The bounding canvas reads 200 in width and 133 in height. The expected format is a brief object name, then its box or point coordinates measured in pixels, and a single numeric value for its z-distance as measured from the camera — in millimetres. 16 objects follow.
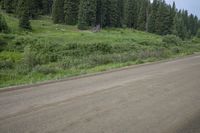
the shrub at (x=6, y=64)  18373
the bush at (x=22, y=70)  14062
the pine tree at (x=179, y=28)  72562
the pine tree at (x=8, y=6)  61338
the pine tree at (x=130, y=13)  76875
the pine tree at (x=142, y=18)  80950
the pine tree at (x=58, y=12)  61031
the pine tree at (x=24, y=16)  45562
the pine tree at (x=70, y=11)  60422
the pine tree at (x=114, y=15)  65400
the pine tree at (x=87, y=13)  56356
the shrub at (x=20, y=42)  31906
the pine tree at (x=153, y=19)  76062
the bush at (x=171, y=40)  43897
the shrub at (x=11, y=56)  25678
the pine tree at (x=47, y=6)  72875
